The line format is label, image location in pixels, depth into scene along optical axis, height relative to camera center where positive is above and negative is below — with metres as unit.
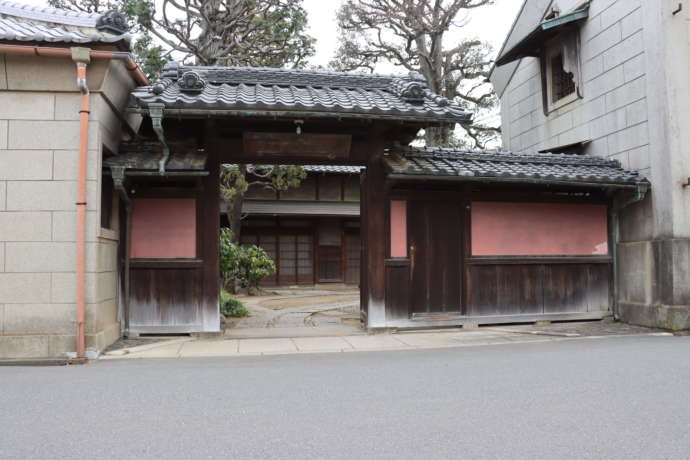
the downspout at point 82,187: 7.34 +1.04
